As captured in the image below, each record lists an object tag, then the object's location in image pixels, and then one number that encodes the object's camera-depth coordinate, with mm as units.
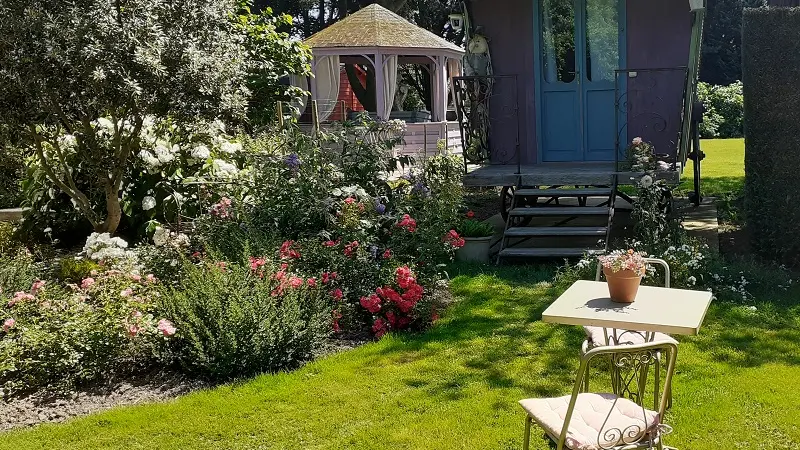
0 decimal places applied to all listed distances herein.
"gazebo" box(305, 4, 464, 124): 18312
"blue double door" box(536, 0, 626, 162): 9195
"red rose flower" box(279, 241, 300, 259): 6250
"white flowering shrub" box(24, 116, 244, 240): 8281
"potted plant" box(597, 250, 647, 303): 3711
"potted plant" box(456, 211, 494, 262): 8297
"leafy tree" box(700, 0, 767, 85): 32062
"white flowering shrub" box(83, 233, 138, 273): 6391
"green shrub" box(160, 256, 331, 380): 5043
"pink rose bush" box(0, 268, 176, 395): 4910
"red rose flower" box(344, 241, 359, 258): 6324
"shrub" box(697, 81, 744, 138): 24950
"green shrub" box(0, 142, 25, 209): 10492
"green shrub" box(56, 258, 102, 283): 6988
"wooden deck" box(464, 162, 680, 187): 8266
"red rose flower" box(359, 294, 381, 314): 5887
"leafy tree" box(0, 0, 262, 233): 6570
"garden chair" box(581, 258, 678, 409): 3955
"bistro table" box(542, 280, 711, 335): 3416
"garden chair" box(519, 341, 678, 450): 2916
